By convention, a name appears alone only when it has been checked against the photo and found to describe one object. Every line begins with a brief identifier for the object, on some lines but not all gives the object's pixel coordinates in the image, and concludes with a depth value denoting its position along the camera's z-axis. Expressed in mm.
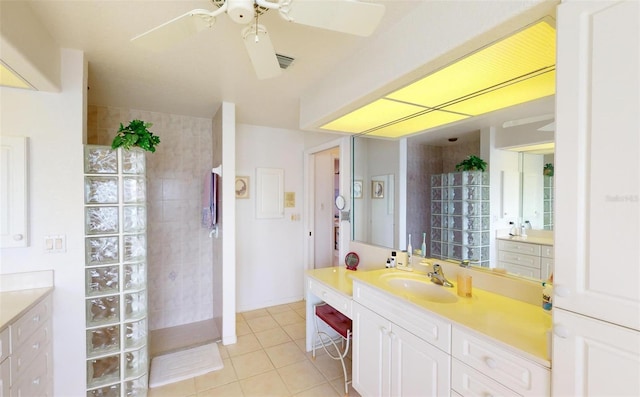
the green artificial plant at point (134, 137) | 1932
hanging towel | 2949
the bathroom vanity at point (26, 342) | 1380
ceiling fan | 1015
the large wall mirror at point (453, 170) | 1501
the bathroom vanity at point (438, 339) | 1097
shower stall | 3018
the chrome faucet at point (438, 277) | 1825
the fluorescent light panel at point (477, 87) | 1239
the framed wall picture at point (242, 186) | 3607
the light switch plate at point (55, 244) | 1831
